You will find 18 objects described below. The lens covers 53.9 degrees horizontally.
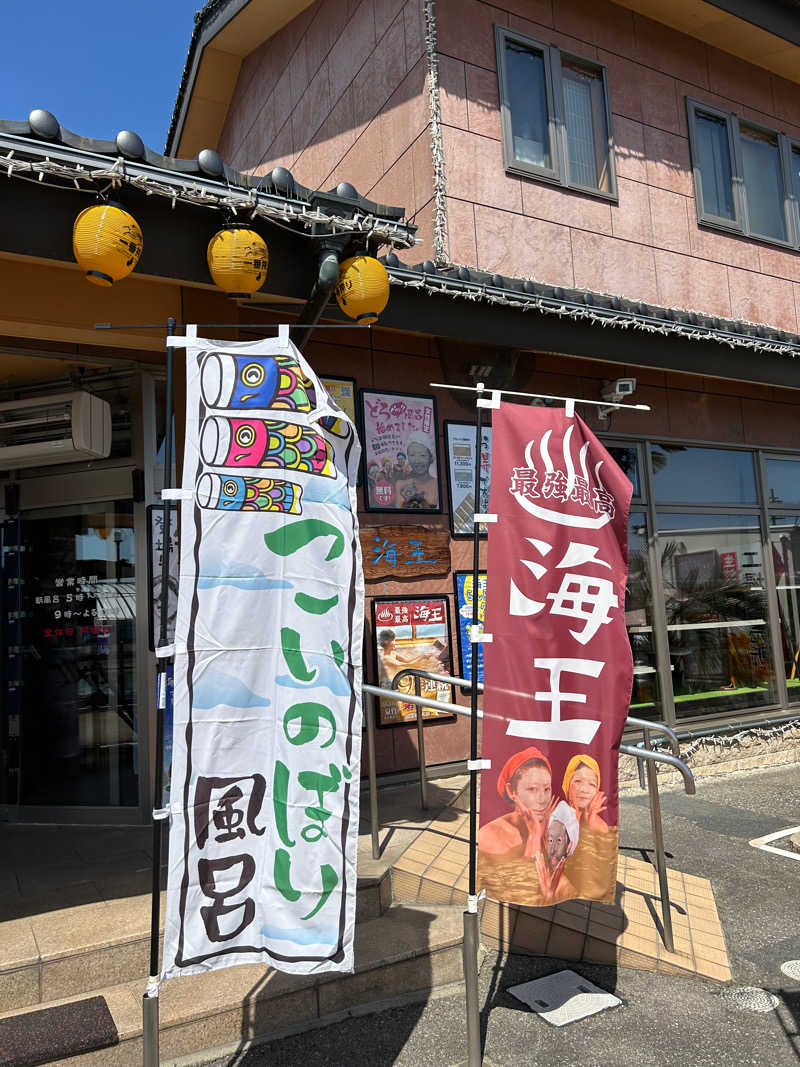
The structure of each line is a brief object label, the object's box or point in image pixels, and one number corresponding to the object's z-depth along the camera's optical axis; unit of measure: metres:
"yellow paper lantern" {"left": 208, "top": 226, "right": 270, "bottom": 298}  4.15
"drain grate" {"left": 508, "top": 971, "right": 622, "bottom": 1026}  3.33
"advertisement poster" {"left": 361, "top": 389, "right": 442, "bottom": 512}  5.89
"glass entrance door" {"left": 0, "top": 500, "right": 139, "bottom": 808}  5.48
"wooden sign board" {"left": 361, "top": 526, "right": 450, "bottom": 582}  5.81
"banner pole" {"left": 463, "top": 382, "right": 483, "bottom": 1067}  2.87
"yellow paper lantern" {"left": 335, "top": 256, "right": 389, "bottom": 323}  4.56
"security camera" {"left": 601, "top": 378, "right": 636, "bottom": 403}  6.81
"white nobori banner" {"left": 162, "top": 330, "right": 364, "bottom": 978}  2.60
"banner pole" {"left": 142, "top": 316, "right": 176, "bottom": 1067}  2.47
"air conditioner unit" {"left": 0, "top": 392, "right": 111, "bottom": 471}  5.27
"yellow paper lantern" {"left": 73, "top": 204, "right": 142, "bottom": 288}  3.74
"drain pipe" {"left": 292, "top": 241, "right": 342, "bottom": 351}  4.48
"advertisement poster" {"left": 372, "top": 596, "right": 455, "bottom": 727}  5.77
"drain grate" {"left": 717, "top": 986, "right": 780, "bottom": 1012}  3.35
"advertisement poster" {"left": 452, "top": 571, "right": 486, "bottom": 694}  6.13
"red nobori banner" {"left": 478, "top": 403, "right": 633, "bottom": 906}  3.01
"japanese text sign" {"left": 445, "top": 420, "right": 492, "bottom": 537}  6.21
